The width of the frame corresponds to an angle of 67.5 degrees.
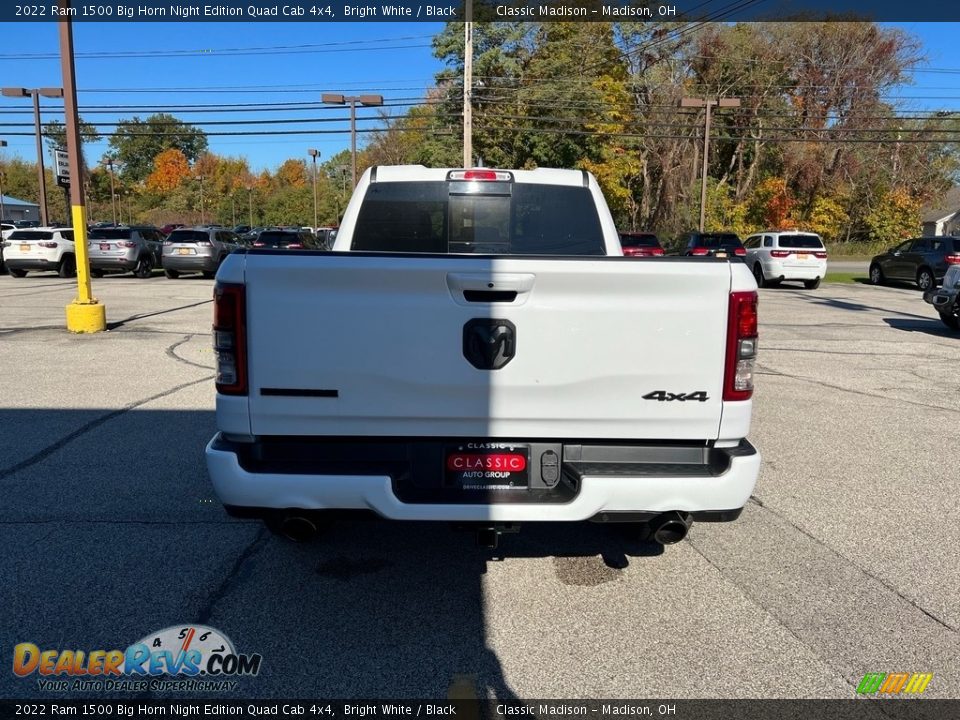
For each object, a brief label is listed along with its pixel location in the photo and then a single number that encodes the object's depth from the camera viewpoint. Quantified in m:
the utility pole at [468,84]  28.23
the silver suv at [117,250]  23.84
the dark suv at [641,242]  23.33
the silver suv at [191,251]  24.23
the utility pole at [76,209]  10.58
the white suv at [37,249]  22.97
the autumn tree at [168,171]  102.12
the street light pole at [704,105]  32.63
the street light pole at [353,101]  37.41
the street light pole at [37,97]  35.00
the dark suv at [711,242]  23.64
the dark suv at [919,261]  21.19
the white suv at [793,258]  22.03
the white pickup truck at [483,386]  2.89
